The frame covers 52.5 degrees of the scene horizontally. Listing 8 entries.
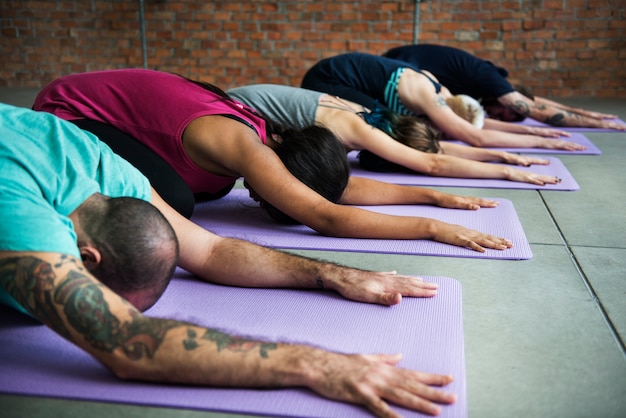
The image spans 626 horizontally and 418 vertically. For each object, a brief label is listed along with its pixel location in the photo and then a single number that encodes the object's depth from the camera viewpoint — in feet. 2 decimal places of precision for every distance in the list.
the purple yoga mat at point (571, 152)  13.97
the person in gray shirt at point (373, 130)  10.45
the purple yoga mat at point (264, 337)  4.48
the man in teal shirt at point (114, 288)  4.11
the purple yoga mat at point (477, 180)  11.11
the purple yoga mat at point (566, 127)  16.73
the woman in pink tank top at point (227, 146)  7.53
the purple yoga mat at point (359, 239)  7.77
